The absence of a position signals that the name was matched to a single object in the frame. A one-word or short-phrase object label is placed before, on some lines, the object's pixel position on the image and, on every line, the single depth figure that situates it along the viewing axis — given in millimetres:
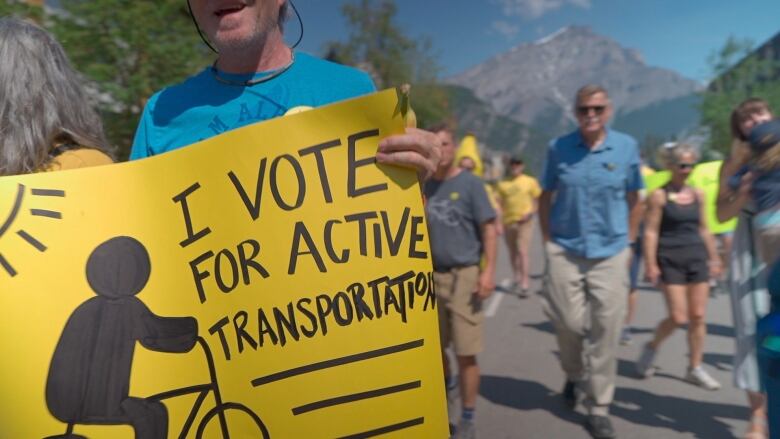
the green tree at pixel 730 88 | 35719
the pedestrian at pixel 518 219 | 8422
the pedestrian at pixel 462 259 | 3746
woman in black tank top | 4516
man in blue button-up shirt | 3699
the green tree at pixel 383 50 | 37688
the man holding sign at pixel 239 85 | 1355
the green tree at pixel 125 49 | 6098
